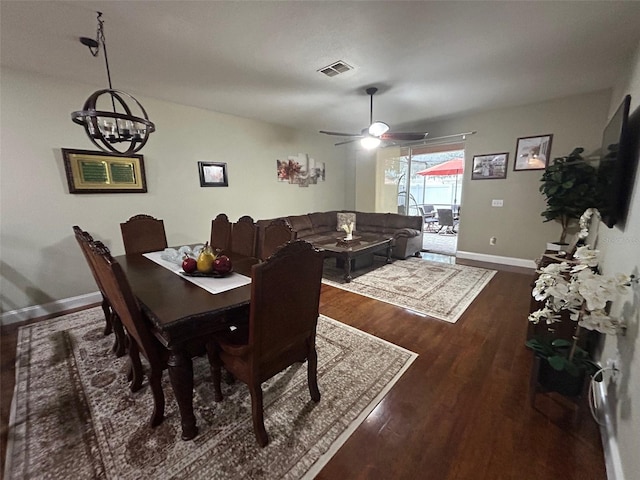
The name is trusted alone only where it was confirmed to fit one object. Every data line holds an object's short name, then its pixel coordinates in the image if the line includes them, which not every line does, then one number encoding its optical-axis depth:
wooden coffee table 3.78
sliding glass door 5.87
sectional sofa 4.80
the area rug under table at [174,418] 1.30
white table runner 1.64
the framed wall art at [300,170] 5.27
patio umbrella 7.26
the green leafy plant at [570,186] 3.40
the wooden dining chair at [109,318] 1.80
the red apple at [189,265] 1.86
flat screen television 1.70
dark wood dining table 1.26
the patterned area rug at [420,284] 3.01
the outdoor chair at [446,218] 7.02
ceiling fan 3.37
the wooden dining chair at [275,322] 1.19
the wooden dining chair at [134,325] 1.25
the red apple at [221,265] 1.84
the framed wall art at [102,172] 2.96
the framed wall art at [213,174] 4.05
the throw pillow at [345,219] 5.42
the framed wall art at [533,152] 4.04
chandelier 1.56
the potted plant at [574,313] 1.27
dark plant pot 1.54
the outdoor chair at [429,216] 8.09
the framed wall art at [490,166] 4.44
